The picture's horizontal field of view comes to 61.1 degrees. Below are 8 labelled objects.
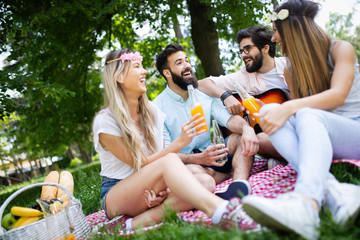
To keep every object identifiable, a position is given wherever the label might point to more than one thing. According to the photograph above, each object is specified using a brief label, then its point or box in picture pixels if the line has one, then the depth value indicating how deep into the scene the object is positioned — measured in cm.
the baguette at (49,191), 301
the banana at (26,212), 228
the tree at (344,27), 2872
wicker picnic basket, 211
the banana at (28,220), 222
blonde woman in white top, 211
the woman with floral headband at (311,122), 154
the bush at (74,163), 2221
